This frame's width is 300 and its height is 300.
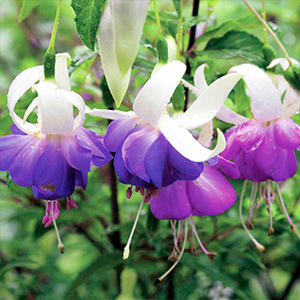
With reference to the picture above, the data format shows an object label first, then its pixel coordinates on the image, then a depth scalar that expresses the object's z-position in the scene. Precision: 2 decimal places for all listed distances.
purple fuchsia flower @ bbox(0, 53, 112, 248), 0.31
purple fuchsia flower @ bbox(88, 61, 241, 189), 0.30
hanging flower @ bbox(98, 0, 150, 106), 0.29
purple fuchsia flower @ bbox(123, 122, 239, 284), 0.33
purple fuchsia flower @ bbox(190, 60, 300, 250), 0.34
